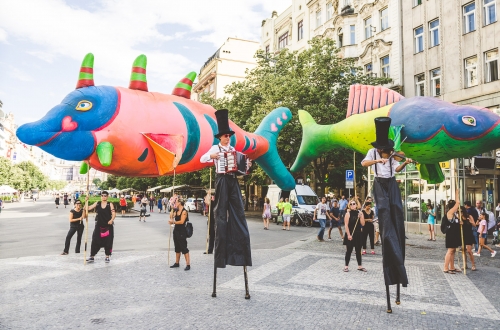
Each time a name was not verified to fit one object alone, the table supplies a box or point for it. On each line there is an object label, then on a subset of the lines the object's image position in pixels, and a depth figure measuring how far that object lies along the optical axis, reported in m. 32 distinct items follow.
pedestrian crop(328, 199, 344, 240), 14.11
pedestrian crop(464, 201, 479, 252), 9.96
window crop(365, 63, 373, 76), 26.22
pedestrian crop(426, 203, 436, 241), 14.60
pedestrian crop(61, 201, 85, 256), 10.02
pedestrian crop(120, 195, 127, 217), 27.09
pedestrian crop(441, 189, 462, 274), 8.09
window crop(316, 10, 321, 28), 31.45
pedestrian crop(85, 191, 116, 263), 8.61
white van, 20.95
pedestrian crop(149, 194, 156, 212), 34.41
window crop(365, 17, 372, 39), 26.52
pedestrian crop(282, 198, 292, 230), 18.31
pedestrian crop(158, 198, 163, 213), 34.72
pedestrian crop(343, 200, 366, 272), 7.95
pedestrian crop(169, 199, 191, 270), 7.84
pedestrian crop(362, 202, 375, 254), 10.16
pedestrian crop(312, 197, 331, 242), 13.68
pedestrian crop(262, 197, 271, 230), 18.78
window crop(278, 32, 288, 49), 36.93
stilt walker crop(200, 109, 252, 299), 5.34
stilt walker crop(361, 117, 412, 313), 4.95
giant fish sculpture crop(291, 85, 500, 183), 7.43
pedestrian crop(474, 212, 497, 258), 10.65
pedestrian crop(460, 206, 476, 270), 8.32
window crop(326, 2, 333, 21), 30.22
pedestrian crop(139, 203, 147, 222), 22.77
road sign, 16.35
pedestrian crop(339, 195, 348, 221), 18.78
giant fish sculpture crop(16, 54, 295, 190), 6.02
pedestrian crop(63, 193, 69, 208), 38.75
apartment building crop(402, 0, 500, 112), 18.30
